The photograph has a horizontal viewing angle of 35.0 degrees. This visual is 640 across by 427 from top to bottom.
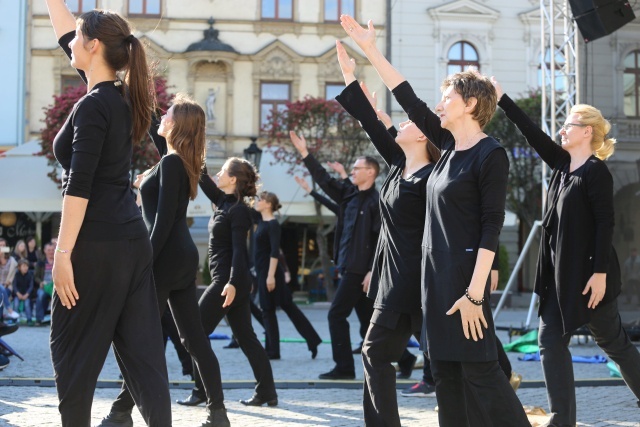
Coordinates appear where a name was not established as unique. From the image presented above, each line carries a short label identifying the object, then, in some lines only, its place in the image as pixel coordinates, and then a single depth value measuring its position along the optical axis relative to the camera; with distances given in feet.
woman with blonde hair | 18.84
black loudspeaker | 35.60
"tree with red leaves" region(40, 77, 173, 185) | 89.35
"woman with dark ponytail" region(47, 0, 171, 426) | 13.15
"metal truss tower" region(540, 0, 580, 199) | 45.21
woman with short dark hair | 14.33
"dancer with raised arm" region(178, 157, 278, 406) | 24.02
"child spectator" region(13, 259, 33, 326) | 59.21
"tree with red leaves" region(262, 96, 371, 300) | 93.09
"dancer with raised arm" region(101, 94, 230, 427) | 19.21
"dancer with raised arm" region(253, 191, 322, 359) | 37.35
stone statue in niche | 103.46
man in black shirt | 29.53
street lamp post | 72.84
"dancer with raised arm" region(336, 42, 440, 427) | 17.11
